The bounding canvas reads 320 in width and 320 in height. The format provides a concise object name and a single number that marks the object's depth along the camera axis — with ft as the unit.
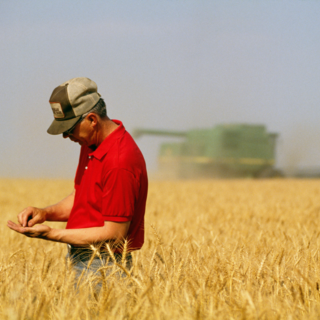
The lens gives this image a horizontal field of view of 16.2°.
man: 14.70
